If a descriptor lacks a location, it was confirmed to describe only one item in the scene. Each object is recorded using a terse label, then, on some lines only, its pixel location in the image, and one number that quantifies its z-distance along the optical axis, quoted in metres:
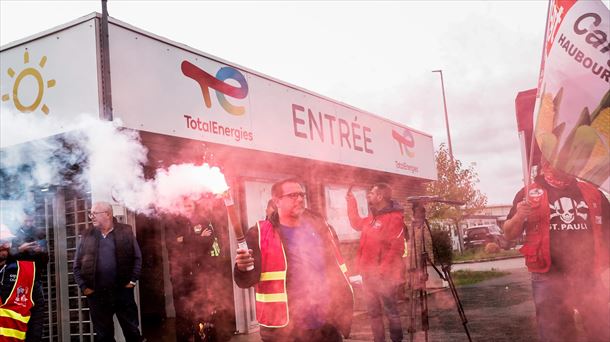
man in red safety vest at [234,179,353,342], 4.05
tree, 28.62
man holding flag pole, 3.81
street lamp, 30.00
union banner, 3.77
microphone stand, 5.80
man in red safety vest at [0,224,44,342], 5.37
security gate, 6.96
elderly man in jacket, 6.17
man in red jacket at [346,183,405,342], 6.14
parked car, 31.00
